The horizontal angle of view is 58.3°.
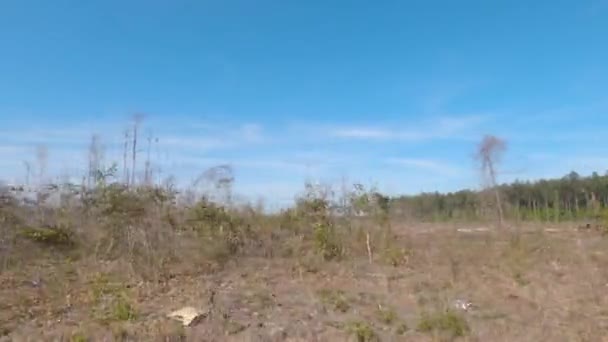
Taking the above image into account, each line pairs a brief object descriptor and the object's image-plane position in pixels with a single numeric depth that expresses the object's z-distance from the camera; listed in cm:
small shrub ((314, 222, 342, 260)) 945
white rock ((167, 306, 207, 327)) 535
